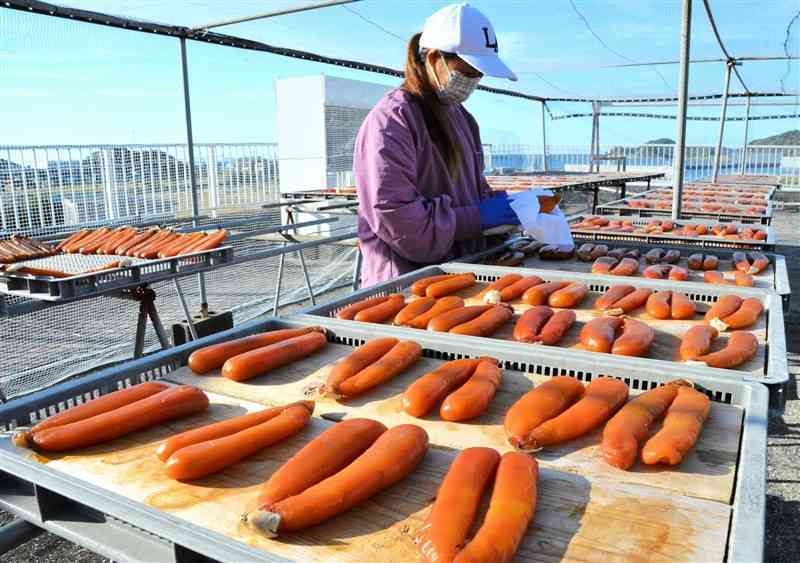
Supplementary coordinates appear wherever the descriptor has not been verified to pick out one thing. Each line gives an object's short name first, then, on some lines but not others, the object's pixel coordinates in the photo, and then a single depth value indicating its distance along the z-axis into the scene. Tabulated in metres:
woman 2.75
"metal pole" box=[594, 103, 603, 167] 19.30
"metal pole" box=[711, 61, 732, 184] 11.49
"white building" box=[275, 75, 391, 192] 14.86
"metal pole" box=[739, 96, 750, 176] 16.78
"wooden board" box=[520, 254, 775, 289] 2.95
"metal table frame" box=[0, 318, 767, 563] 1.00
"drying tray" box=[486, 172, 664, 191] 10.52
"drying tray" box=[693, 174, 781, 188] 12.26
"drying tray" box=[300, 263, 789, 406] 1.65
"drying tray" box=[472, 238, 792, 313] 2.83
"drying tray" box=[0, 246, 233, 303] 3.88
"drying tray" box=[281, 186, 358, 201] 9.56
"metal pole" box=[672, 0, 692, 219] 5.17
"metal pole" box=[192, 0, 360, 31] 5.96
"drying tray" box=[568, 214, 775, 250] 4.35
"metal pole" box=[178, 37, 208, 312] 6.30
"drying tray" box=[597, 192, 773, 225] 6.20
